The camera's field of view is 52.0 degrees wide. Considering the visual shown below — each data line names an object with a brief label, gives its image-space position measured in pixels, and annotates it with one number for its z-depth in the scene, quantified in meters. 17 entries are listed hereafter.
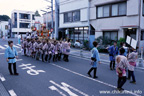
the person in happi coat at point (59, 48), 12.74
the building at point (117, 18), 15.83
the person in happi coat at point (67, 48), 12.52
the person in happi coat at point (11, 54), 7.80
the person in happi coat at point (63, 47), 12.60
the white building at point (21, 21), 59.62
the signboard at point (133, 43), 8.09
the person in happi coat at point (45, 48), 12.10
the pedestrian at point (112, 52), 9.57
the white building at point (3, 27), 70.81
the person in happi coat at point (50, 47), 12.07
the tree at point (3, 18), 92.50
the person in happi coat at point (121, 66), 5.67
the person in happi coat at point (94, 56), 7.51
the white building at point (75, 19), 21.12
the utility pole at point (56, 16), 26.96
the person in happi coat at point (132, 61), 7.01
